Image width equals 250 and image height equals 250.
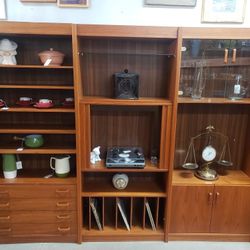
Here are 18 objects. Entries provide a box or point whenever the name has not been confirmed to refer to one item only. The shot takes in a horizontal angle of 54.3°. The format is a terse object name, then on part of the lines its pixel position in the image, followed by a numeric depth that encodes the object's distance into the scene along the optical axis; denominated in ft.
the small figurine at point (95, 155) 7.21
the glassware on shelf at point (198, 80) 7.14
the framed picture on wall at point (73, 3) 6.78
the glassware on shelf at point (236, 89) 7.18
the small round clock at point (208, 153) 7.38
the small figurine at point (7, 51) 6.33
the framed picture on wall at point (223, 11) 6.97
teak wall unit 6.73
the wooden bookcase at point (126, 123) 6.67
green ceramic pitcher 6.93
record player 6.81
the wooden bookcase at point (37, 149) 6.82
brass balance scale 7.41
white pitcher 7.11
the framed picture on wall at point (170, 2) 6.88
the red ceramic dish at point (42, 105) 6.61
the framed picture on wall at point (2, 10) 6.77
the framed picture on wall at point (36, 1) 6.77
